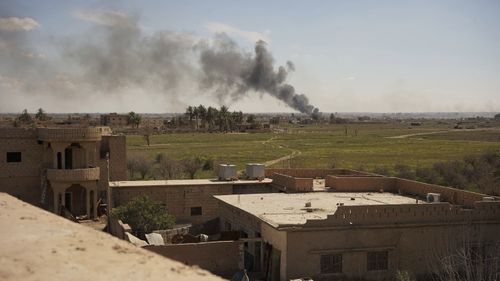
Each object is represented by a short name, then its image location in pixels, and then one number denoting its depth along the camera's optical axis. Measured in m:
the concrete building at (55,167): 31.69
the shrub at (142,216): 25.64
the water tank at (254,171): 33.16
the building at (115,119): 163.73
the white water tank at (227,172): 33.06
